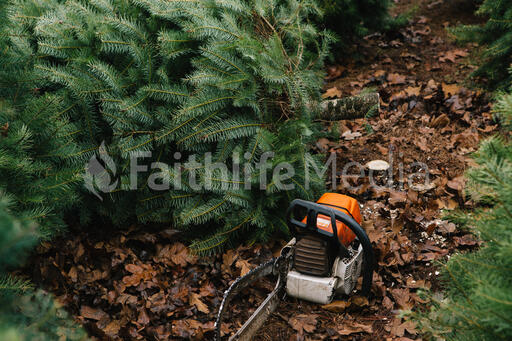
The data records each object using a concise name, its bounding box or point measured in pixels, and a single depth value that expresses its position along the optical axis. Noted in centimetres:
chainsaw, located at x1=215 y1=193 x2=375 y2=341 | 266
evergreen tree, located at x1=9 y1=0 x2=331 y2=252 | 308
